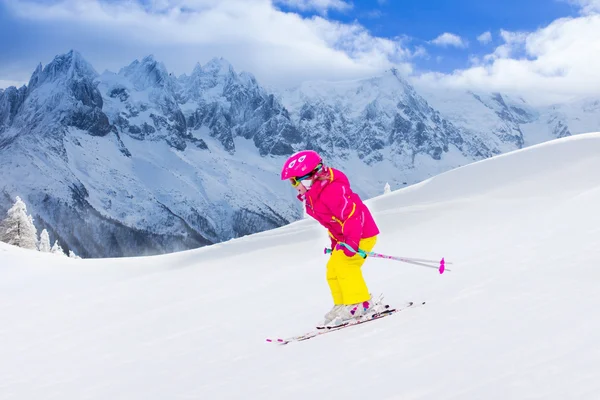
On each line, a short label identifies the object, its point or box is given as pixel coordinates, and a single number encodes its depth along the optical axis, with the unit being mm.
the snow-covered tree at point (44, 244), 59300
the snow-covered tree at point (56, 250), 57175
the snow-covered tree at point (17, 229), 47031
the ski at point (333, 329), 6180
